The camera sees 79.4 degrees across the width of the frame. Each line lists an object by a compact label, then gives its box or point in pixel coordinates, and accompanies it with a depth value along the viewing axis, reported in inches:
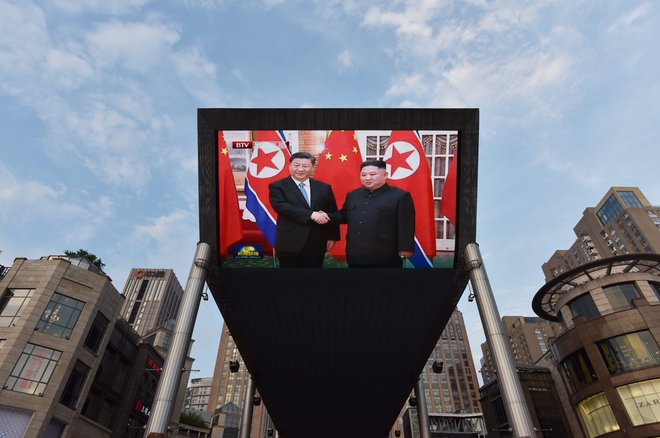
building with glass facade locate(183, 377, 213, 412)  7140.8
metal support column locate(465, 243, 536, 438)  673.0
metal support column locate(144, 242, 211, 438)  674.9
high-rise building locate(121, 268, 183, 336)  7657.5
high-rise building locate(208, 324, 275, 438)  4697.3
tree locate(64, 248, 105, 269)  1565.0
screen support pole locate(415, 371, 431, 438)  1411.2
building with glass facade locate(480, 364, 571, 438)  1745.8
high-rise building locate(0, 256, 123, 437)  1085.8
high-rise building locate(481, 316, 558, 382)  4948.3
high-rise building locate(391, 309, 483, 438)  5203.3
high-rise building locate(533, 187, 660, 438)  1263.5
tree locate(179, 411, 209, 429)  3097.0
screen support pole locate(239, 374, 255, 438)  1507.1
